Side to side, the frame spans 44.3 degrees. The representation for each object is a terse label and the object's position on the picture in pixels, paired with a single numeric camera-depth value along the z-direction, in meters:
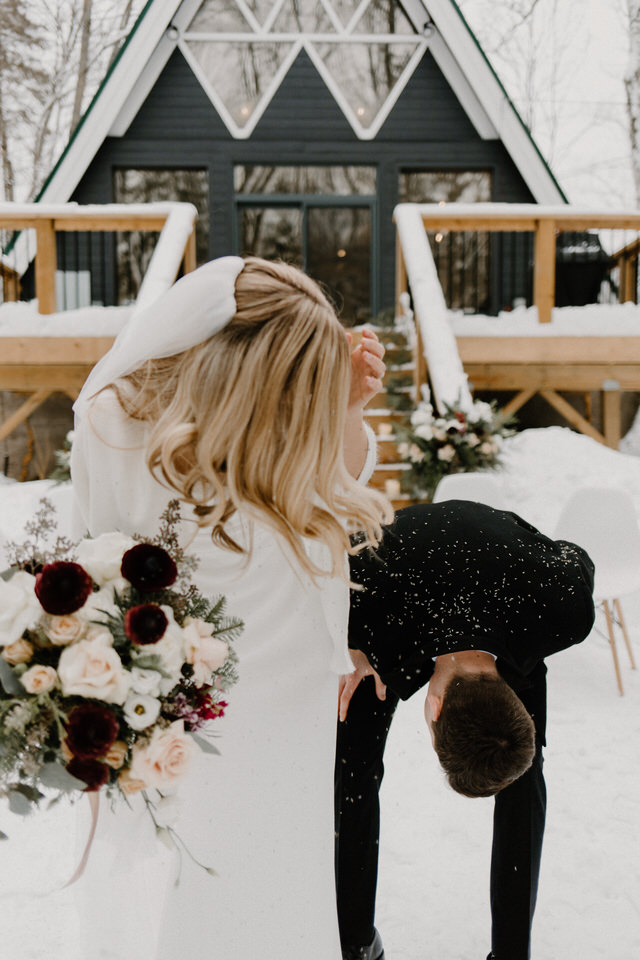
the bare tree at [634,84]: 11.81
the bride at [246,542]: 1.43
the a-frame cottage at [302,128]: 10.67
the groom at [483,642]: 1.71
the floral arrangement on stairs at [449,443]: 6.29
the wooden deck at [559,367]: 8.35
